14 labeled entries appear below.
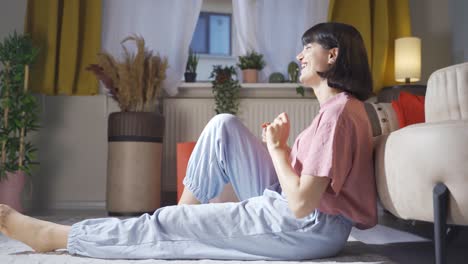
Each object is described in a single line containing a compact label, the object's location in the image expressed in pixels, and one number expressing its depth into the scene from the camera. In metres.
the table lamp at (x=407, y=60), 3.36
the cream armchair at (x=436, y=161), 1.02
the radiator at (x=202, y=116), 3.56
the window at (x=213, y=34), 4.14
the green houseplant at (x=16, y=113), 3.04
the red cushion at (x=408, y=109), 2.47
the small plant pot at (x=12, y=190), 3.00
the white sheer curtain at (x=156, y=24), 3.59
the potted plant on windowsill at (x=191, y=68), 3.65
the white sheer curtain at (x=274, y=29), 3.66
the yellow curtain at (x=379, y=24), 3.57
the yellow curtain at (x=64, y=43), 3.45
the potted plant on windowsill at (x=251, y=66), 3.60
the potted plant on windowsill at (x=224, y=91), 3.48
